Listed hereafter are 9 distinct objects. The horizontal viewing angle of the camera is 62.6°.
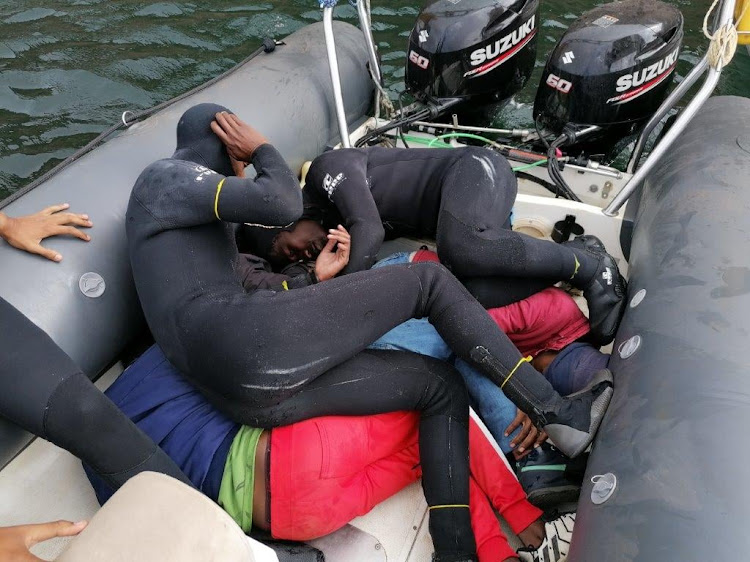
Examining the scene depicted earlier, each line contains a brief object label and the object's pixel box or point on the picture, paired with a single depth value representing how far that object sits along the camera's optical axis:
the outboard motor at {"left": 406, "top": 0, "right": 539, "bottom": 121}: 2.32
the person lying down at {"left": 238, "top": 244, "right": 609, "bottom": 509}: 1.48
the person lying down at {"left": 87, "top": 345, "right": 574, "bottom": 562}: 1.34
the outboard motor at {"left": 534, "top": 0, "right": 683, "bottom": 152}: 2.20
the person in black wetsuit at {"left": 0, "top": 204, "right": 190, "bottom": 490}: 1.28
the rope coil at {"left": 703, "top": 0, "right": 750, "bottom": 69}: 1.70
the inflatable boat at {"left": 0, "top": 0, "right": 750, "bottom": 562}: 1.10
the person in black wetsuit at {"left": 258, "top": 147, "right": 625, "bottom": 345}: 1.74
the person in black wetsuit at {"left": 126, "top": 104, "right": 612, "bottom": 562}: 1.35
